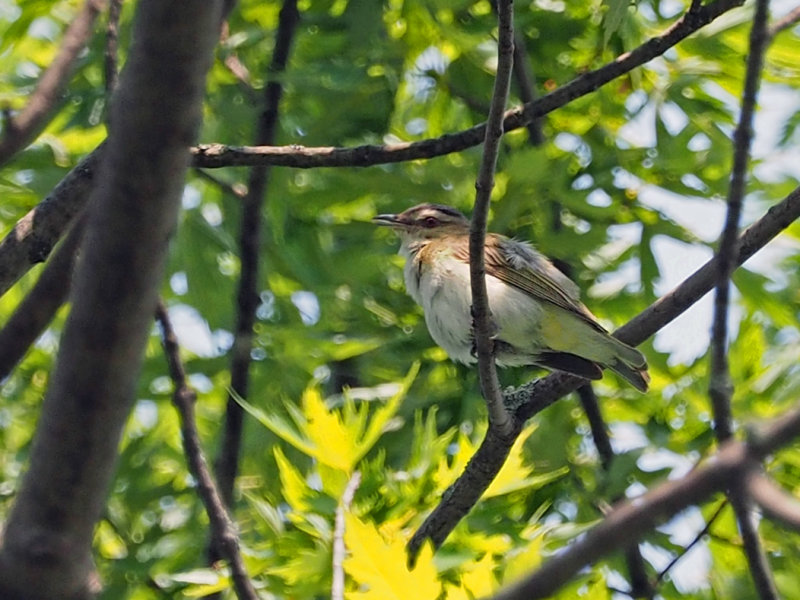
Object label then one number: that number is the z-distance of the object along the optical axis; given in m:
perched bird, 10.55
